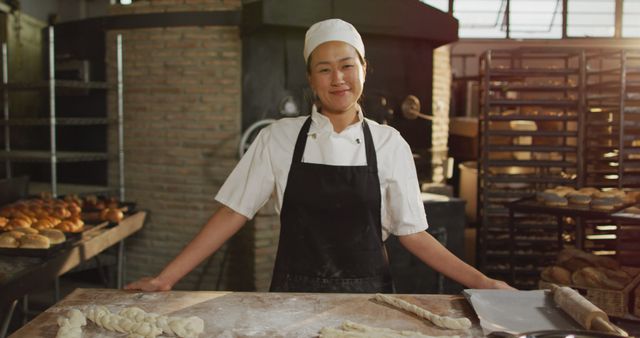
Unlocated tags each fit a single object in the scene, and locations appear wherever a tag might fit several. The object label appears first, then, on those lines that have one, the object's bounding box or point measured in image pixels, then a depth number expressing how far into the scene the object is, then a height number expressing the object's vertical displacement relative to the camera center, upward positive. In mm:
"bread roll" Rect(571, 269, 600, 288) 3484 -838
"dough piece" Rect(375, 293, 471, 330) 1603 -489
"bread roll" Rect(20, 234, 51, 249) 3248 -592
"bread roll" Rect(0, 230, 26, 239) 3307 -563
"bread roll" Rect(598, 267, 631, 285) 3491 -808
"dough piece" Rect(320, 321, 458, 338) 1528 -501
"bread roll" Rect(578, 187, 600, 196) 4800 -452
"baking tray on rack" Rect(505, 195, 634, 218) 4391 -552
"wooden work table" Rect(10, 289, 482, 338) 1591 -502
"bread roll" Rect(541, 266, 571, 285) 3719 -867
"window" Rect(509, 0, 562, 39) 12023 +2119
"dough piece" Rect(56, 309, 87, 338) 1504 -491
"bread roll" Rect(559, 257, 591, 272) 3801 -807
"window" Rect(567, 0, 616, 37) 12086 +2177
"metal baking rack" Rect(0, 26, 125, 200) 4840 +48
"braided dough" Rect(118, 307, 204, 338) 1530 -490
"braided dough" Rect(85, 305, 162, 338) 1528 -490
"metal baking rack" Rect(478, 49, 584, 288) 5613 -387
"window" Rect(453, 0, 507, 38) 12055 +2128
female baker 2168 -231
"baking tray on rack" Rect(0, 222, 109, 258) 3221 -636
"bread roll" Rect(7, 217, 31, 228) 3636 -555
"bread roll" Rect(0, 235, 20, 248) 3242 -591
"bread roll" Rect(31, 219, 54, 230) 3674 -568
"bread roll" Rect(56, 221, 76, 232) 3732 -587
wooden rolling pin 1466 -446
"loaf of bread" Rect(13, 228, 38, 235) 3422 -563
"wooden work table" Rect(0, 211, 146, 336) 2795 -708
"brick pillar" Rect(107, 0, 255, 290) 5758 -24
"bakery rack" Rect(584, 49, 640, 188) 5266 -6
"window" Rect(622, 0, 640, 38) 12367 +2270
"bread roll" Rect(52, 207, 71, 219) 3960 -540
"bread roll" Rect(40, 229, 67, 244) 3396 -585
